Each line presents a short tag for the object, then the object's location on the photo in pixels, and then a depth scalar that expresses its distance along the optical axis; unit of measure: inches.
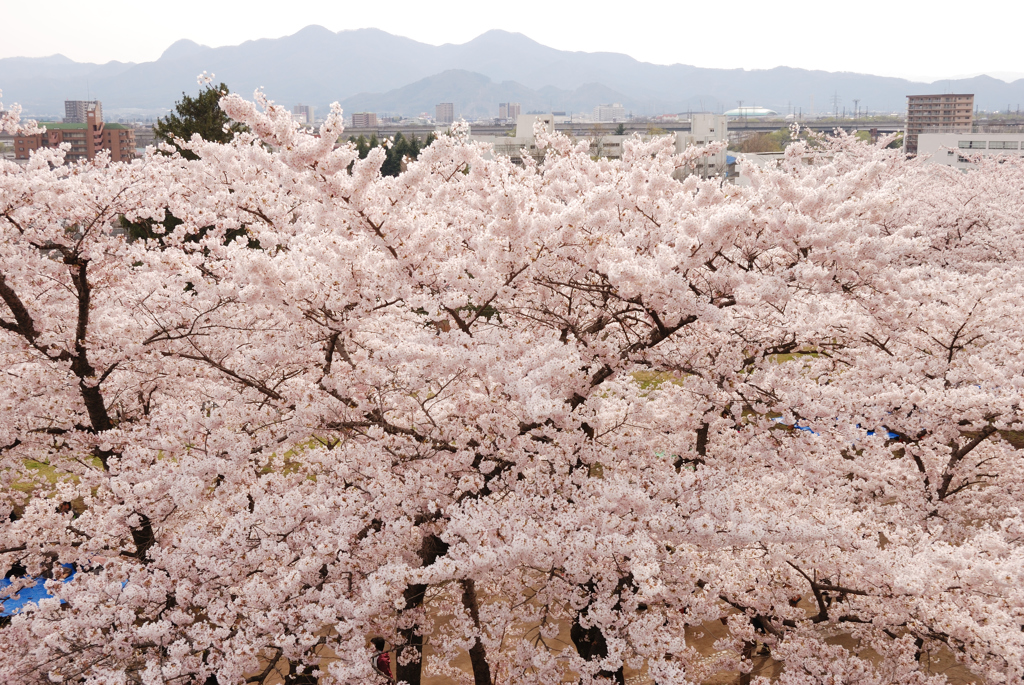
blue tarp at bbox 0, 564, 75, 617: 387.6
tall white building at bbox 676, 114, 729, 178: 2704.7
